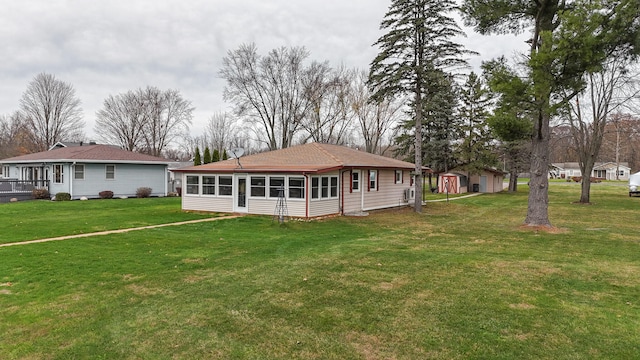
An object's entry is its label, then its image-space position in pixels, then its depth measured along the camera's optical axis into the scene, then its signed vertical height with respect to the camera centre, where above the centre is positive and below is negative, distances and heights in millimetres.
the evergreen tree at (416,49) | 18328 +6377
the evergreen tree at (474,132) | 35688 +4403
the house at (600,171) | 76838 +1706
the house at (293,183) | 16089 -275
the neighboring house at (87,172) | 24750 +345
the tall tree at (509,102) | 12508 +2649
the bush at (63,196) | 23658 -1243
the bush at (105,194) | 25664 -1188
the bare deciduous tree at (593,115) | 25219 +4436
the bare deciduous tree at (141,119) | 47969 +7357
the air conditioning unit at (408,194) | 23234 -1025
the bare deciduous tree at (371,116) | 38906 +6684
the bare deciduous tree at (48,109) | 44219 +8039
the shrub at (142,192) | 27312 -1107
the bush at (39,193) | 24569 -1096
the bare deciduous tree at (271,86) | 36125 +8906
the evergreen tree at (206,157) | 33694 +1785
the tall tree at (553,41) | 11352 +4288
